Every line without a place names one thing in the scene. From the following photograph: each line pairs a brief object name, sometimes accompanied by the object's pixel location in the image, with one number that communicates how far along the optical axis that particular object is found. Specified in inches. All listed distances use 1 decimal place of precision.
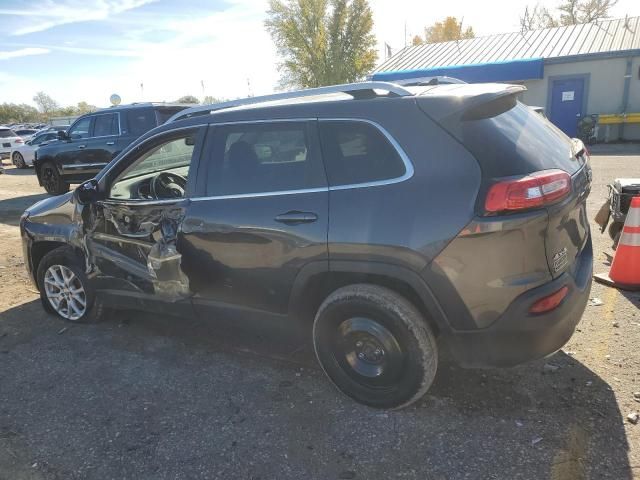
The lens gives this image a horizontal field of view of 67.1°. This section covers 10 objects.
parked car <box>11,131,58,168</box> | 738.8
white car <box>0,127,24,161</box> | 786.8
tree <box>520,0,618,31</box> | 1540.4
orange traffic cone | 164.2
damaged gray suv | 94.8
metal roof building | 719.7
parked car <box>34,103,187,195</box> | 385.1
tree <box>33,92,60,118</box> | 3563.0
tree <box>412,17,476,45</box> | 1913.1
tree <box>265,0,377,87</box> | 1433.3
